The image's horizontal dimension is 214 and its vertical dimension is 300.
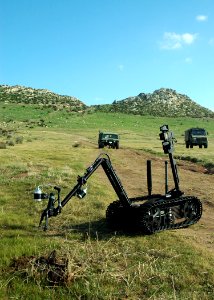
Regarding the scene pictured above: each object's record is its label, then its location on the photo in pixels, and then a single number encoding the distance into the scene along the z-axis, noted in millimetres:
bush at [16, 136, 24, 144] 31634
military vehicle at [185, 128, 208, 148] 32750
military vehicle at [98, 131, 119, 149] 30030
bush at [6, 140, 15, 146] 29363
